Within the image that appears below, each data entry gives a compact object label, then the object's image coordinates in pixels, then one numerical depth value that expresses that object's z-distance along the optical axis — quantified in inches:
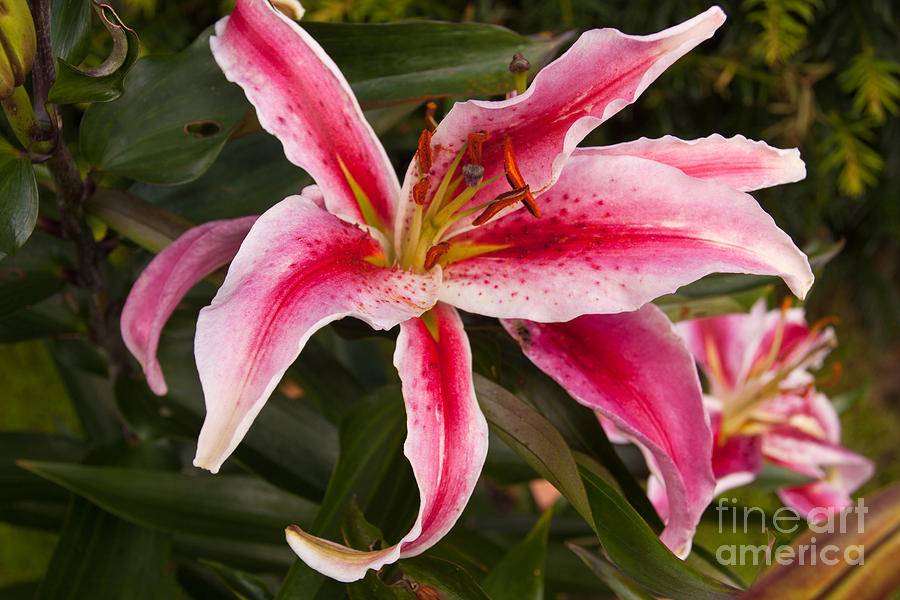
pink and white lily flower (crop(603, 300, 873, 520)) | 28.1
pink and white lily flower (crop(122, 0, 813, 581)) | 13.8
